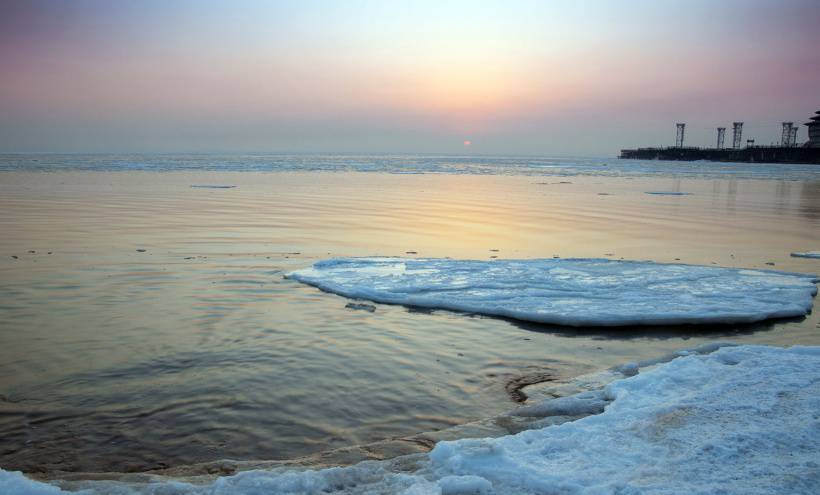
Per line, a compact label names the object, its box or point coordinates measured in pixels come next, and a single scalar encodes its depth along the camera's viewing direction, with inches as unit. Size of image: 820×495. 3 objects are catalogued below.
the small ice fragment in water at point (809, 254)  467.2
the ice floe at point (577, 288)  289.7
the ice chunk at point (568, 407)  179.8
